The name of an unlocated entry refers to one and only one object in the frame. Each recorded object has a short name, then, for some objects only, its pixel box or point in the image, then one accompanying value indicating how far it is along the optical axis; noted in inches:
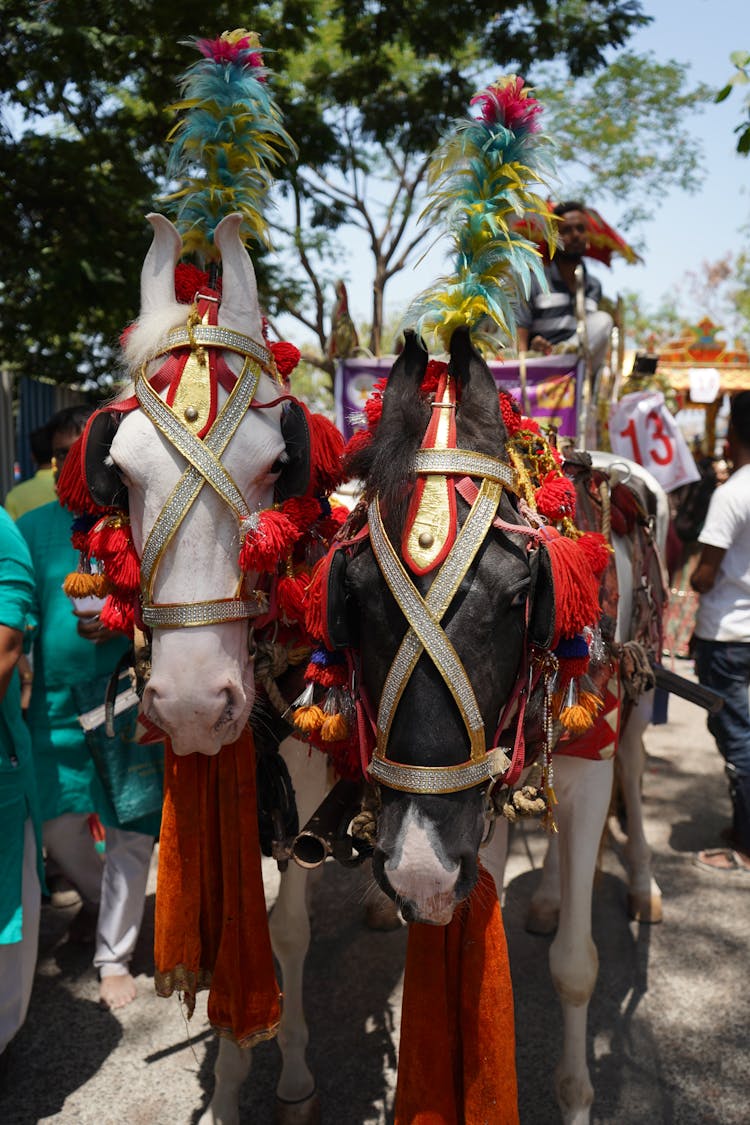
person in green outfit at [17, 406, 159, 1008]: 143.2
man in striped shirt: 185.7
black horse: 69.8
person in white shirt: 175.8
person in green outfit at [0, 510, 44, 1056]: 107.3
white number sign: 208.1
